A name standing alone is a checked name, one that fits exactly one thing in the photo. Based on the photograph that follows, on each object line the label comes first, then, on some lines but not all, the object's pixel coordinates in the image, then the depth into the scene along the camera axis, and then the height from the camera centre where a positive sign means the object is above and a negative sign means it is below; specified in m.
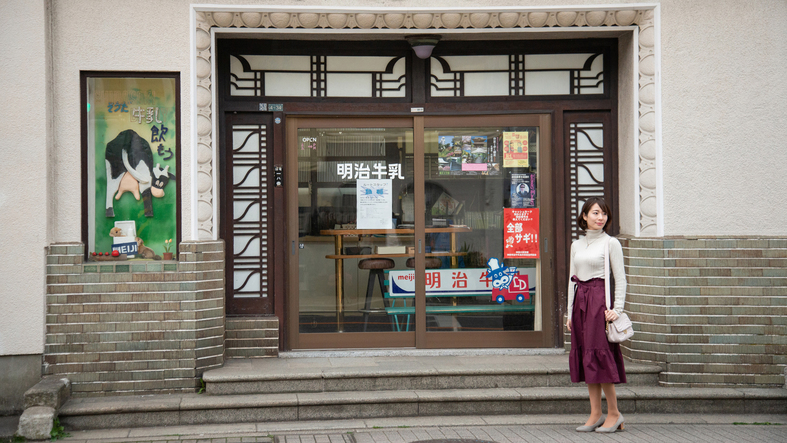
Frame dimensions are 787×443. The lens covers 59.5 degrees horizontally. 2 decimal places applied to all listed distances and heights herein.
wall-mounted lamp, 7.30 +1.89
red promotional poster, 7.76 -0.09
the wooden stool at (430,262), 7.77 -0.47
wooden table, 7.71 -0.24
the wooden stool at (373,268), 7.76 -0.53
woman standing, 5.68 -0.79
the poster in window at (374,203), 7.71 +0.20
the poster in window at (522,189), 7.76 +0.35
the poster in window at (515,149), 7.74 +0.80
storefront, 7.54 +0.44
